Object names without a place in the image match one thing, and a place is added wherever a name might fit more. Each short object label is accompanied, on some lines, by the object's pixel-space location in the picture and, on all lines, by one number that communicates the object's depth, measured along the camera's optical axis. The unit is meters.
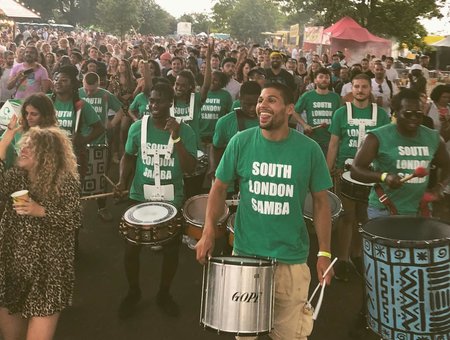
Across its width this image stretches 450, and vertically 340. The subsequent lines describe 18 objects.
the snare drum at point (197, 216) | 4.74
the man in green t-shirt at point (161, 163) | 4.93
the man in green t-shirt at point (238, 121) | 6.02
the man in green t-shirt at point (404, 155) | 4.27
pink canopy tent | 25.58
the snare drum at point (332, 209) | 4.97
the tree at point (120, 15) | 48.97
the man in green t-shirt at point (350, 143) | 5.77
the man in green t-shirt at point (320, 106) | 7.51
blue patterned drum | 3.38
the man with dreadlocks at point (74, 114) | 6.44
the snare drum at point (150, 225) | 4.46
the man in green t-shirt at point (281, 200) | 3.39
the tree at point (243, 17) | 73.75
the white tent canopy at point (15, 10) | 28.19
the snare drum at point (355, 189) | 5.10
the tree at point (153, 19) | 74.00
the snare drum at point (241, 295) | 3.14
